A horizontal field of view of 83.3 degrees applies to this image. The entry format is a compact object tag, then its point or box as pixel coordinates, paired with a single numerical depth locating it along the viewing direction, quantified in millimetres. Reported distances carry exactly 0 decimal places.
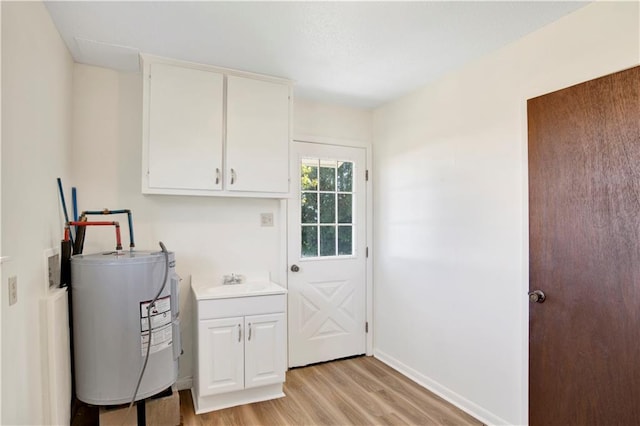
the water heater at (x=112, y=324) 1905
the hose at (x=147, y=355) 1973
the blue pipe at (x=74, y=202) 2355
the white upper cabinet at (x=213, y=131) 2383
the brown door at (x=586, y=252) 1636
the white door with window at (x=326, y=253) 3191
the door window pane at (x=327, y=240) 3324
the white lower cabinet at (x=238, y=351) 2424
